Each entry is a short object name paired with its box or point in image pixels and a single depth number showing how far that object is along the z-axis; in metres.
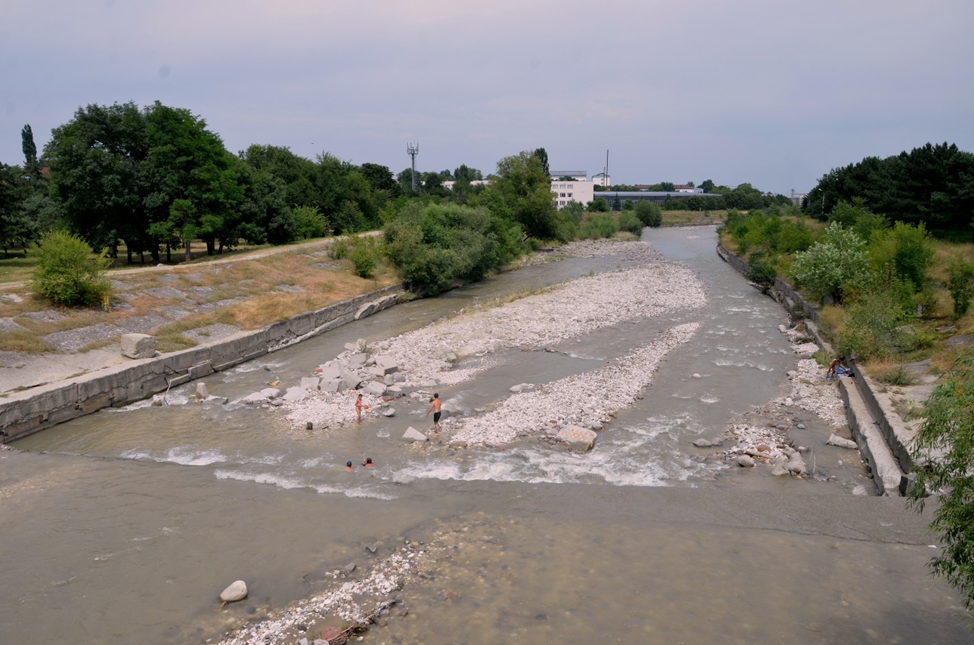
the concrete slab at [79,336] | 21.14
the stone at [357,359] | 22.69
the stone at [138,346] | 21.19
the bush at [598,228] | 85.12
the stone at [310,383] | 20.30
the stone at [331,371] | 20.89
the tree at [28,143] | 98.31
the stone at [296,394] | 19.27
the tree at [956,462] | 6.15
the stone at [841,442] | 15.42
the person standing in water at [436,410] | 16.25
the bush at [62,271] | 23.61
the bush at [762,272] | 41.90
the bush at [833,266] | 28.64
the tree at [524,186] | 65.25
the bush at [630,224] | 94.69
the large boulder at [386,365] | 21.56
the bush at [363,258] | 39.88
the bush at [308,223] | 52.66
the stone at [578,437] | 15.20
